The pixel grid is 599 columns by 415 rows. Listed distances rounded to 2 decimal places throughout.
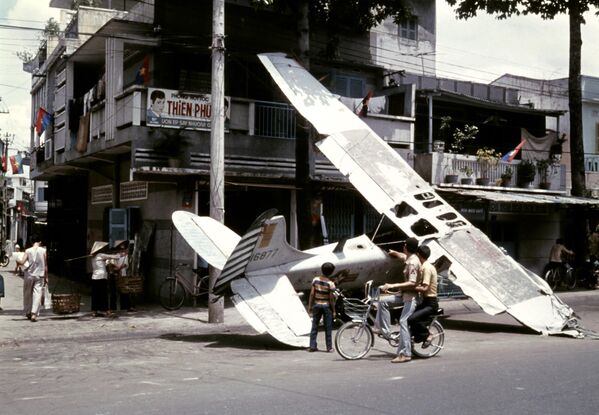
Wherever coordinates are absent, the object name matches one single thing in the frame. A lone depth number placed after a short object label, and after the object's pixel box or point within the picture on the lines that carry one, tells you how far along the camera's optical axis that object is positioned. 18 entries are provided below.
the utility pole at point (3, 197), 45.41
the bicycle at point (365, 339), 10.38
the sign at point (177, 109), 17.17
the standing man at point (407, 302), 10.20
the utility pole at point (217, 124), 14.16
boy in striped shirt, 11.13
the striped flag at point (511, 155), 24.62
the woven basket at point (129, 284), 15.64
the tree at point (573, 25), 19.02
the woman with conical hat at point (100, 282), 15.12
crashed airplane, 11.31
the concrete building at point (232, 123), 17.53
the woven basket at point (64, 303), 15.05
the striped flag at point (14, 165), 43.99
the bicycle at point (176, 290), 16.44
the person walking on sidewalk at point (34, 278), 14.64
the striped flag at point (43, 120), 24.66
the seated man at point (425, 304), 10.29
